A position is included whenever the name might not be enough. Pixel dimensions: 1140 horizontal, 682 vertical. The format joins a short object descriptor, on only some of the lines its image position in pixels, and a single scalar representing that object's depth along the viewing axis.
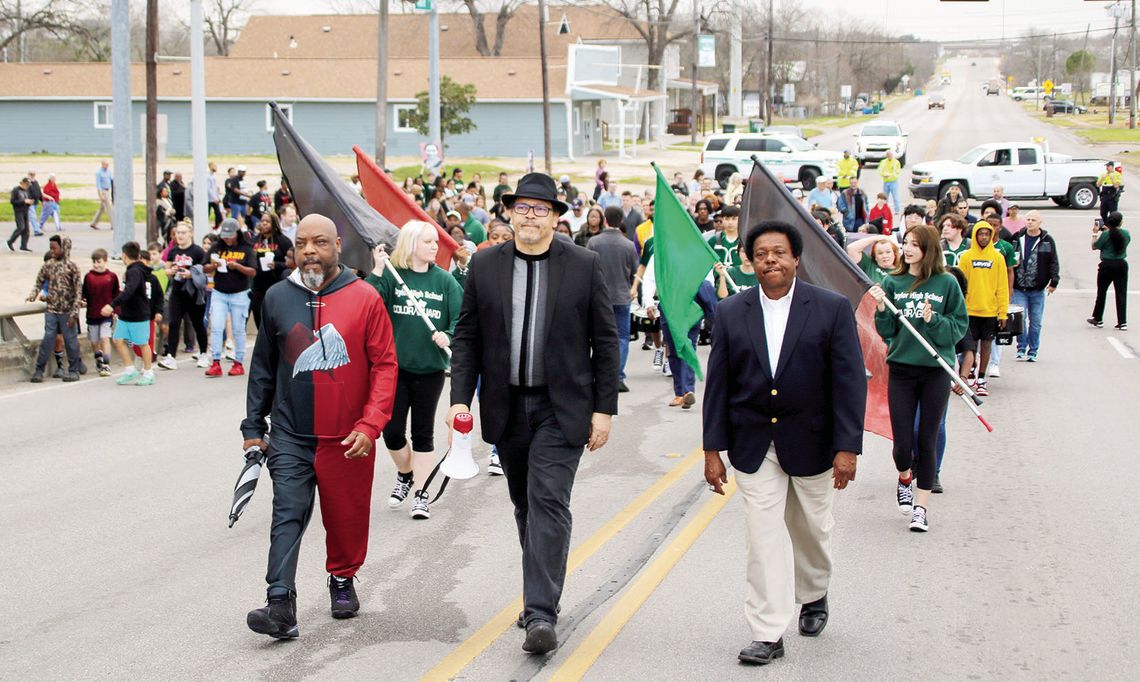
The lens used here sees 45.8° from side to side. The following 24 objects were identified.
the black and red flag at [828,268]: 8.32
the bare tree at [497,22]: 81.50
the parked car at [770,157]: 46.41
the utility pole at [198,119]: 21.41
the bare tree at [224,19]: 100.62
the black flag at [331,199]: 9.19
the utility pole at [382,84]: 33.25
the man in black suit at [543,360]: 5.90
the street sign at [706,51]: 73.75
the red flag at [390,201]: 10.23
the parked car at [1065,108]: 105.62
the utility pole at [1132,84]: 80.98
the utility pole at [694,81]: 74.44
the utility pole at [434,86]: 34.91
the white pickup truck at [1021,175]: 39.44
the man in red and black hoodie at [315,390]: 6.05
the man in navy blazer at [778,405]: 5.77
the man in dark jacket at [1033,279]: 16.31
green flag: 11.94
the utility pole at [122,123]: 20.39
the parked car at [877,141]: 53.75
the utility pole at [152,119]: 23.72
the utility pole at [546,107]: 48.10
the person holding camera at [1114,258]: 18.53
